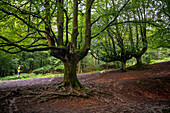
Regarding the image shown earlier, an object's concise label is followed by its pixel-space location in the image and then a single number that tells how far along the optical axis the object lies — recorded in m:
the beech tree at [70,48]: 5.64
